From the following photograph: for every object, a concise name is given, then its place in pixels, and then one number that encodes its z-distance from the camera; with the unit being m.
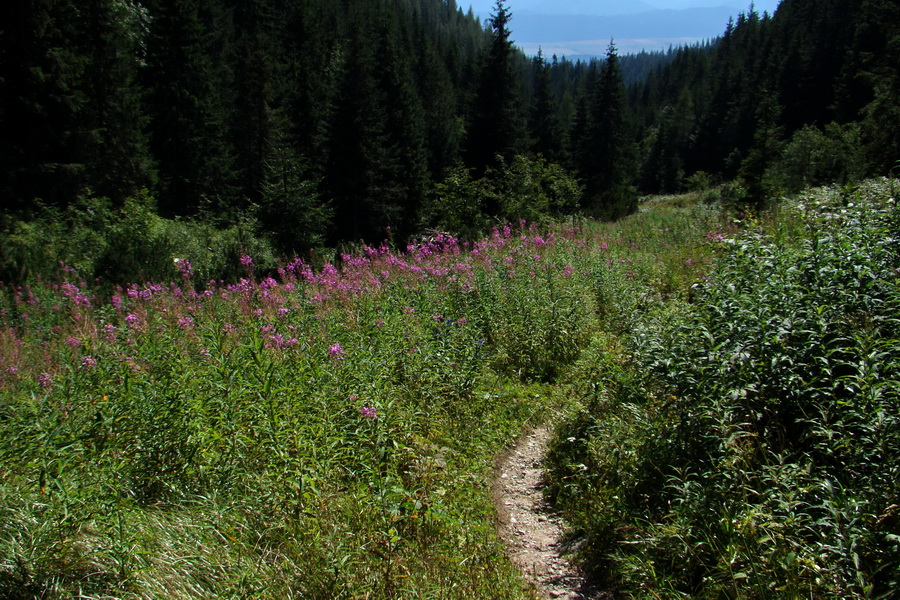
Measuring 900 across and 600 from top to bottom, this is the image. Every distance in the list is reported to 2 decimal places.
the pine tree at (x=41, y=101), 16.78
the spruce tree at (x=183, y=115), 27.33
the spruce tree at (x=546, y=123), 39.50
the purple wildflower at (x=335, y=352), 4.22
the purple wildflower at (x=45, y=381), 4.33
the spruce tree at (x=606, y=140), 36.47
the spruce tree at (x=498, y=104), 28.61
